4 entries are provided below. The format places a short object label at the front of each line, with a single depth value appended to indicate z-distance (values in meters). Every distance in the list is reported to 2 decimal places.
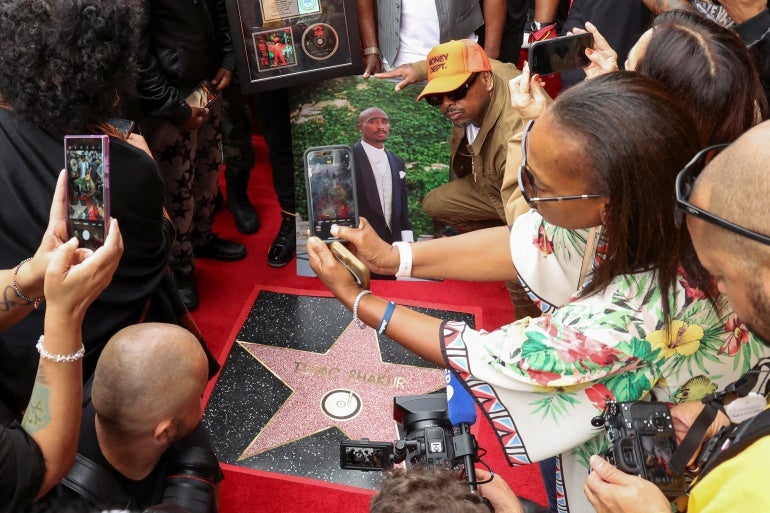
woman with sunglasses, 1.47
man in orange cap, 3.12
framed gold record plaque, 3.27
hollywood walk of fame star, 2.95
